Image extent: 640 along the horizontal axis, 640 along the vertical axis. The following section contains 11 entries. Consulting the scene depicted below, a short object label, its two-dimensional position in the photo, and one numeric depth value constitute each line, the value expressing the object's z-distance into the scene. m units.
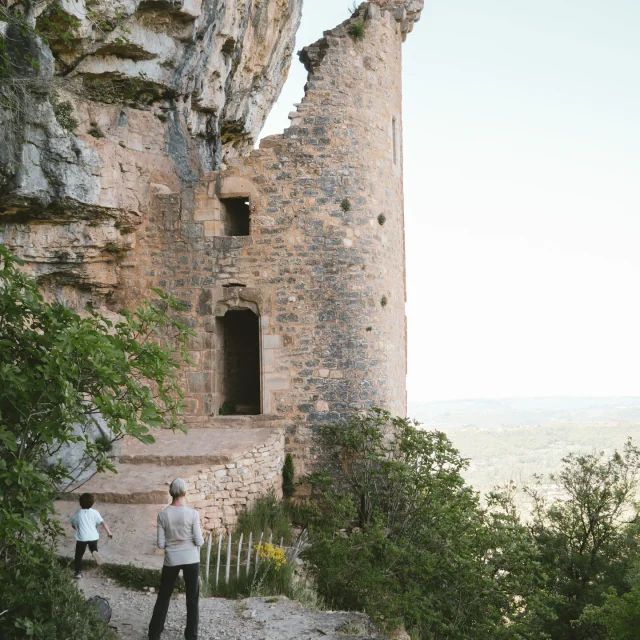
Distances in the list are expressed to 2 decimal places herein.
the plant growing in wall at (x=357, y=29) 14.34
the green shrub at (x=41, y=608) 6.64
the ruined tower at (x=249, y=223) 13.25
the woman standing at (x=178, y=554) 7.13
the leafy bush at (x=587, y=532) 15.56
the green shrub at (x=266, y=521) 11.51
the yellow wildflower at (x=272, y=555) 9.77
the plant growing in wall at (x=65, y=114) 13.18
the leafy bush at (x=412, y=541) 10.84
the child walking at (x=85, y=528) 8.97
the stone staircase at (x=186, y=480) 10.00
